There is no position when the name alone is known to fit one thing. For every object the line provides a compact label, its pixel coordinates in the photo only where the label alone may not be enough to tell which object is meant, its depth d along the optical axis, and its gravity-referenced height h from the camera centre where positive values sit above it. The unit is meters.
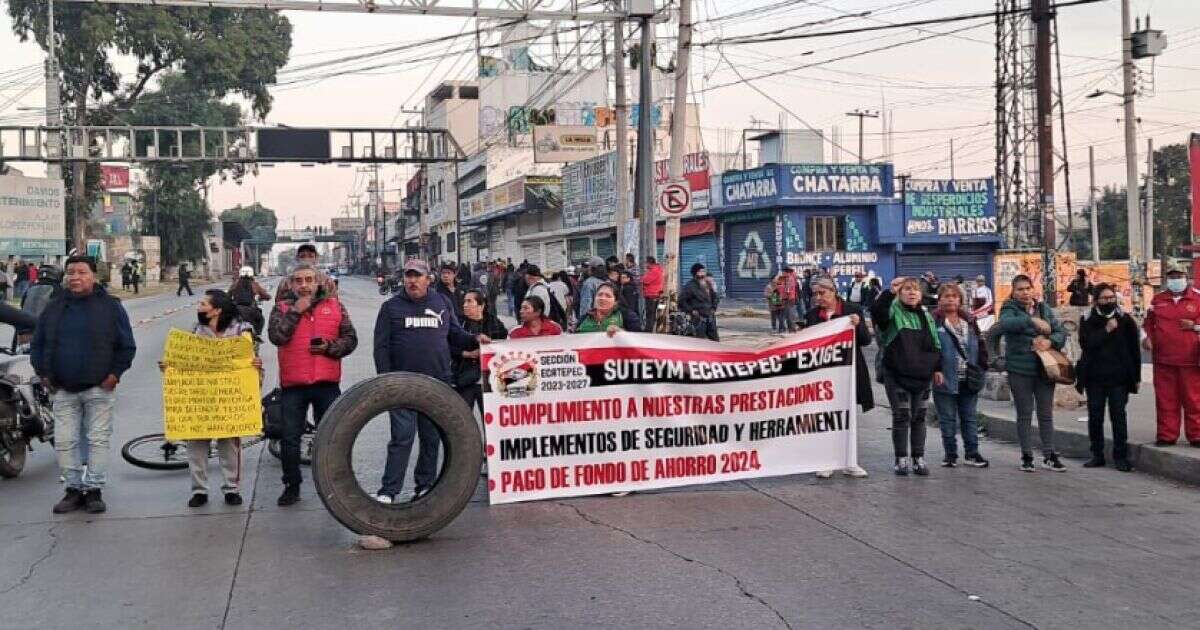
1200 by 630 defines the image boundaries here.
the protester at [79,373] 7.77 -0.48
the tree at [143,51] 51.97 +12.51
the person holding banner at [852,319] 9.39 -0.33
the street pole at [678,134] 18.88 +2.64
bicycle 9.41 -1.25
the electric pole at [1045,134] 22.55 +2.98
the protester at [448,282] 12.43 +0.13
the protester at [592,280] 18.53 +0.15
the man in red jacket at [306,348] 7.80 -0.36
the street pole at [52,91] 41.44 +8.21
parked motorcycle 8.95 -0.86
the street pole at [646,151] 18.85 +2.36
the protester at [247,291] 11.81 +0.10
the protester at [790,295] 25.27 -0.30
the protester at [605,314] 9.43 -0.23
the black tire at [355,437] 6.73 -1.01
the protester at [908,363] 9.22 -0.71
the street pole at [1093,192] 51.50 +4.56
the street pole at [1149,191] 45.12 +3.59
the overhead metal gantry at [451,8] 17.00 +4.53
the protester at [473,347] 8.55 -0.42
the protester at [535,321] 8.90 -0.24
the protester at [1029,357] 9.62 -0.72
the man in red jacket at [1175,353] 9.72 -0.74
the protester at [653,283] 20.01 +0.06
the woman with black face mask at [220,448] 8.09 -1.08
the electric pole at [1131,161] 30.28 +3.00
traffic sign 17.67 +1.40
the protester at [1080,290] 27.58 -0.45
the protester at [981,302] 18.95 -0.47
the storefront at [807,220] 36.22 +2.06
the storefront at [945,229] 37.84 +1.66
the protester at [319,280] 8.06 +0.14
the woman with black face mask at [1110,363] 9.70 -0.81
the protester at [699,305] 19.45 -0.35
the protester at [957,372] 9.62 -0.83
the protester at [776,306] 25.83 -0.55
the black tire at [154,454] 9.41 -1.29
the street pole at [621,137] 22.66 +3.15
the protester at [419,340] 7.73 -0.32
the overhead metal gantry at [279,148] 38.06 +5.35
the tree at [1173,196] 64.88 +4.36
